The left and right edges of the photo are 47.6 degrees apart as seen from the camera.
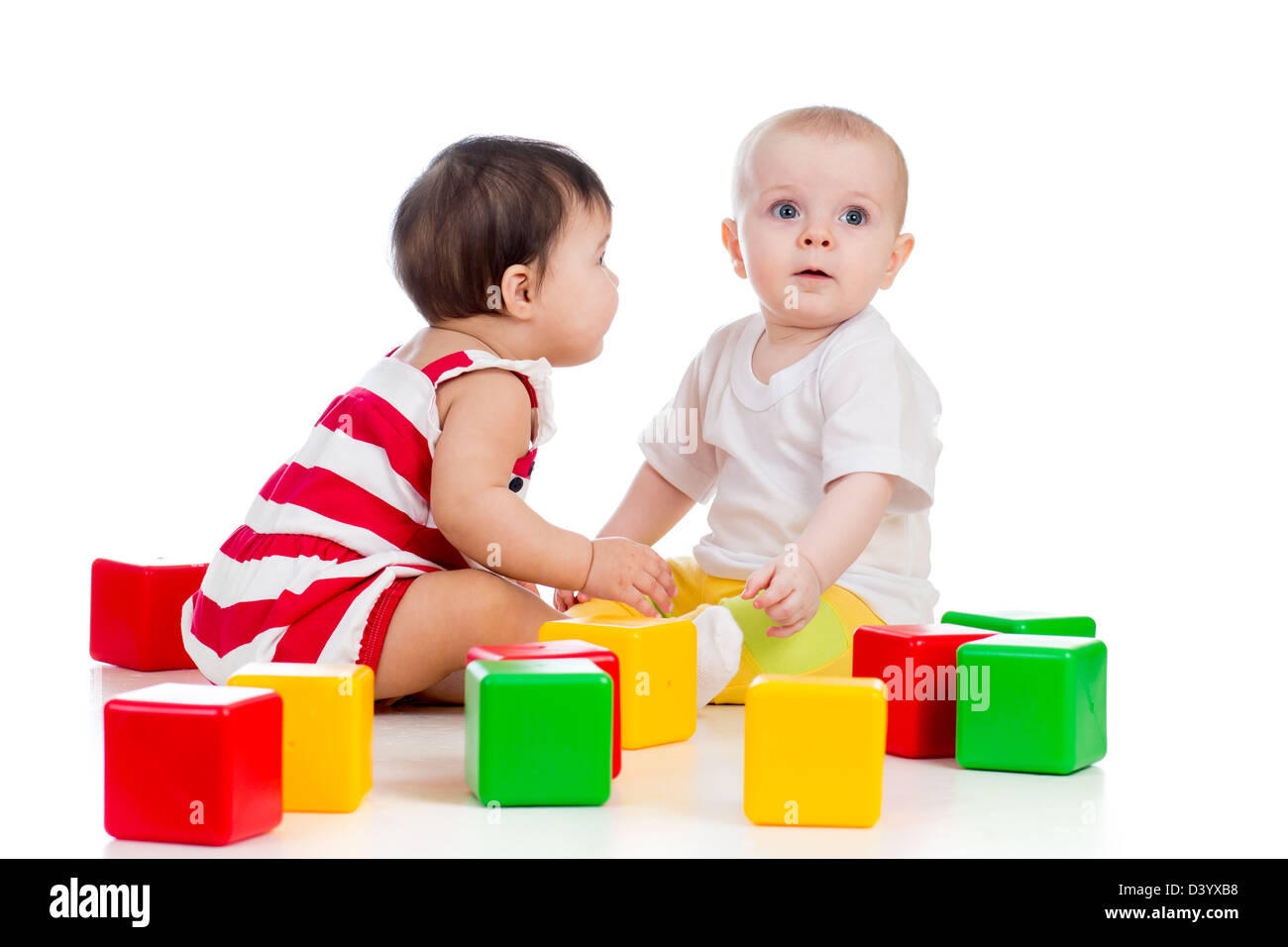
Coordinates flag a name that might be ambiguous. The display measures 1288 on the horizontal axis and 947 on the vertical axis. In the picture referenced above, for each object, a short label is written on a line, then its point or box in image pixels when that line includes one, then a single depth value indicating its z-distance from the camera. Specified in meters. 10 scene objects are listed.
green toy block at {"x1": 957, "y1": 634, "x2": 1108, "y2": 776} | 1.34
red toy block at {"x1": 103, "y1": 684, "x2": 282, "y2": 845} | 1.09
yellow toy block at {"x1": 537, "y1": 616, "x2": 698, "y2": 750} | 1.48
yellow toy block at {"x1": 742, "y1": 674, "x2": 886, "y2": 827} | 1.18
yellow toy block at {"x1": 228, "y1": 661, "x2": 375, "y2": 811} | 1.22
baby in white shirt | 1.72
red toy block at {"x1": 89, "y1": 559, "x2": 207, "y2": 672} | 1.90
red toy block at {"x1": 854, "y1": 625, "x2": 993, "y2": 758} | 1.44
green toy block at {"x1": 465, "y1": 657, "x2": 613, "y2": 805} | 1.20
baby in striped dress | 1.63
